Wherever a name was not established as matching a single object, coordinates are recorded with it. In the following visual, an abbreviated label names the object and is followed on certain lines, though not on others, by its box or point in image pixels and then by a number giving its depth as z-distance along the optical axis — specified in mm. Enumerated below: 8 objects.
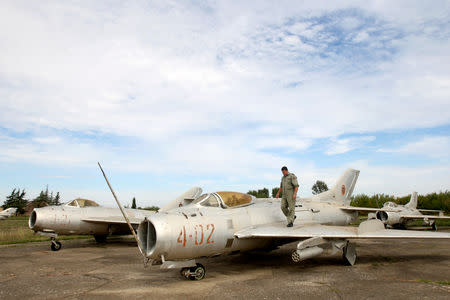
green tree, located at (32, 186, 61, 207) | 77688
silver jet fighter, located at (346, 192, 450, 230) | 19953
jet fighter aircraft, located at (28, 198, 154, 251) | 12391
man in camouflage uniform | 8375
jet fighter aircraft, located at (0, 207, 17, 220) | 43125
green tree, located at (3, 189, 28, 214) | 72875
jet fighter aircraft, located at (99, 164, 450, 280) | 6027
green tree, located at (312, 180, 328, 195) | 101725
